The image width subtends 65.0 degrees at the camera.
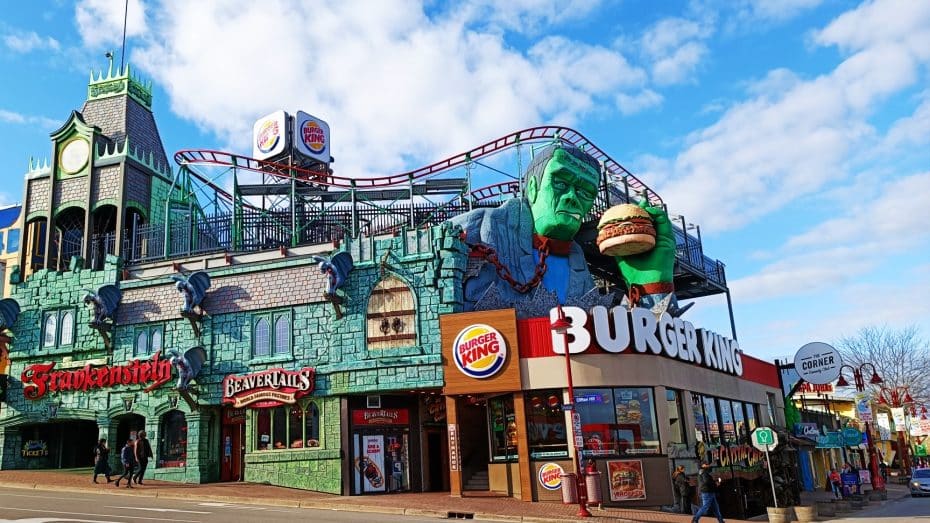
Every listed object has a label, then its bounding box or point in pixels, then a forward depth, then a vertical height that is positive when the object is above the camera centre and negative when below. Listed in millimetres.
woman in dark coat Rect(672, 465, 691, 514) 21984 -1937
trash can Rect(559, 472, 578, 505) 21891 -1731
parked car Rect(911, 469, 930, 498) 35156 -3504
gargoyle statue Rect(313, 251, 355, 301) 27625 +6490
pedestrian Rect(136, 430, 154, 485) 25422 +104
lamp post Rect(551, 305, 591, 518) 19297 -605
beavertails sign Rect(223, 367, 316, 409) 27641 +2282
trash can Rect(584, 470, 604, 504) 20969 -1633
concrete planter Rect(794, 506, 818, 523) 22009 -2891
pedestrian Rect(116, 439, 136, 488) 24719 -44
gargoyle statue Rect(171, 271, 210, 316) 29547 +6488
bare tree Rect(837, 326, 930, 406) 60594 +3268
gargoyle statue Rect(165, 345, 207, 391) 28312 +3447
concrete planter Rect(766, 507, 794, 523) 21141 -2752
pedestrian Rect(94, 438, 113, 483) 25672 -53
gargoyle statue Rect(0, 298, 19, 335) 32750 +6638
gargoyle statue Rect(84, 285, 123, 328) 30938 +6504
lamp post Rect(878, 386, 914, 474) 55219 +787
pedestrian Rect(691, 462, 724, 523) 18464 -1778
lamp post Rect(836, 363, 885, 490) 36312 -2432
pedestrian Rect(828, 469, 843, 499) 31656 -3005
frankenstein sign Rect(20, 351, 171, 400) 30009 +3397
